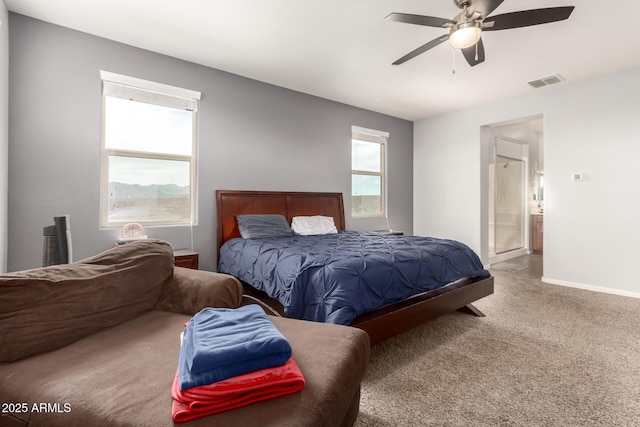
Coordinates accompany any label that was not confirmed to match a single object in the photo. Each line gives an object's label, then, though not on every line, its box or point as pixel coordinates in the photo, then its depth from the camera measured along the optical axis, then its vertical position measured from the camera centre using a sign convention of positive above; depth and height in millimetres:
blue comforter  1997 -441
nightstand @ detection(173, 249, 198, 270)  3090 -467
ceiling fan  2107 +1393
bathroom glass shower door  6074 +191
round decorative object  3078 -169
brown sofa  873 -523
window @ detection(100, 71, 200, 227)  3137 +668
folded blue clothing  896 -427
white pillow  4023 -158
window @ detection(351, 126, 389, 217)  5230 +722
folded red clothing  828 -509
